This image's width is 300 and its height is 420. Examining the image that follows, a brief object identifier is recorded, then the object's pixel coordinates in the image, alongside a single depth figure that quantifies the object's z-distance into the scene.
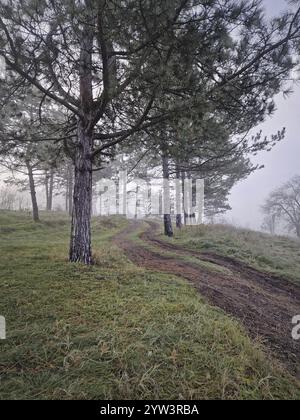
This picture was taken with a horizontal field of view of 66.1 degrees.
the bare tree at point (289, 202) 33.53
